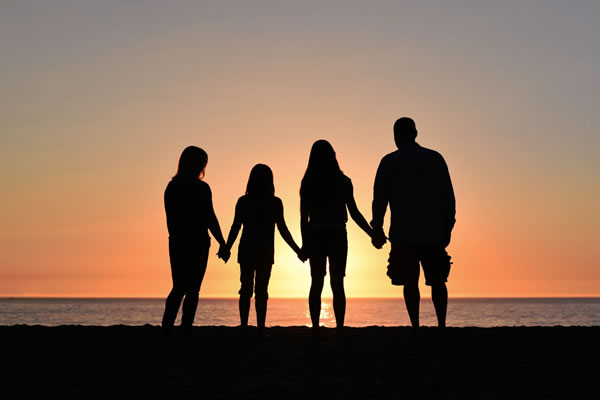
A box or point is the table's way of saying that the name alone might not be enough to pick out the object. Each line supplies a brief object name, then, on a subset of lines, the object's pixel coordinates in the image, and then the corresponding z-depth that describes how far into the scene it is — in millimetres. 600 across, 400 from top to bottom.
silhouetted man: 9102
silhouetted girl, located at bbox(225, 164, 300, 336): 10383
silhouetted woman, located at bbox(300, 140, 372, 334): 9414
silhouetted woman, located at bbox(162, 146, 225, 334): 9508
